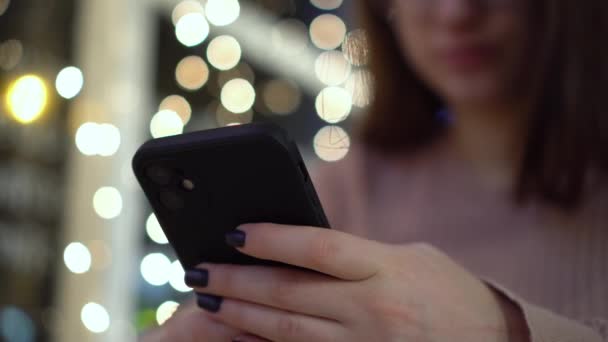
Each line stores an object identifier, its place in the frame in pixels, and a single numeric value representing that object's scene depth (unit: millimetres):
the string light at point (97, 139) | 1250
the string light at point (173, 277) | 1138
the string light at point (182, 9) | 1327
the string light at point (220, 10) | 1205
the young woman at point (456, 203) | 313
